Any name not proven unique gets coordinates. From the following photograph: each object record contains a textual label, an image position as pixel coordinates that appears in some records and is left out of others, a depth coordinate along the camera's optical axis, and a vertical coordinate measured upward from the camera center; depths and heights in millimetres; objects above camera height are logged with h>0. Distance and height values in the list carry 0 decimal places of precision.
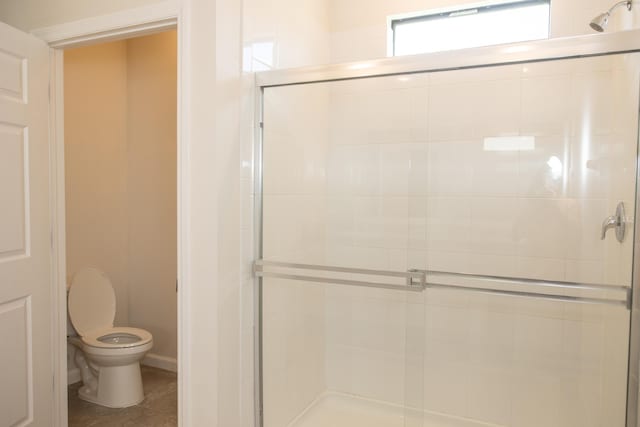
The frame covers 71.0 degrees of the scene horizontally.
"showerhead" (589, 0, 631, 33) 1738 +703
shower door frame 1519 +514
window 2434 +987
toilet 2705 -915
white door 1919 -177
